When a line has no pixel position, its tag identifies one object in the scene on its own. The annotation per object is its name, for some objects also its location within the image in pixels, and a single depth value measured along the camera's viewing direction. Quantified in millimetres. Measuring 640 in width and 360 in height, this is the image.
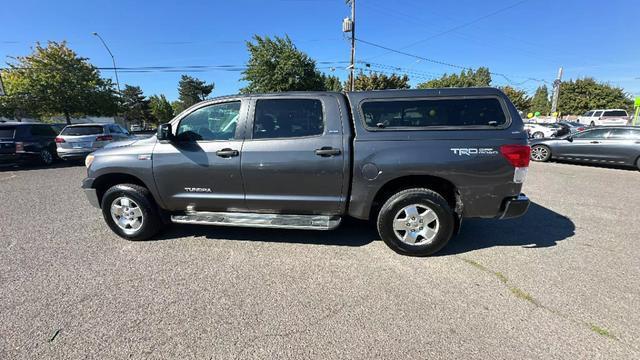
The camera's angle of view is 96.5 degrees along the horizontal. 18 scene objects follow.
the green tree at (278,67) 24484
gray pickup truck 3113
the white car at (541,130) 20469
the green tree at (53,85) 20203
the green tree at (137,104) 68562
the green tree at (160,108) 65125
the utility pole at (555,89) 30802
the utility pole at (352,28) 21781
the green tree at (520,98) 50625
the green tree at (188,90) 75812
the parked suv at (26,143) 9336
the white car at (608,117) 25594
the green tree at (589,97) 43188
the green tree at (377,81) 34250
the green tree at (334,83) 44275
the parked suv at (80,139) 9727
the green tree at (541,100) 81525
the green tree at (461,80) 51562
